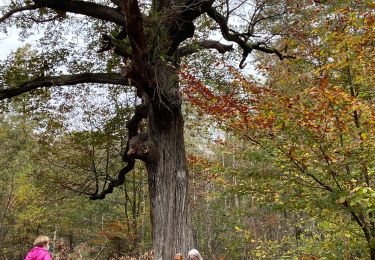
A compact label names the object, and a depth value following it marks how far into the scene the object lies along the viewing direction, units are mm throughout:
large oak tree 5703
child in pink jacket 4656
